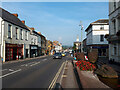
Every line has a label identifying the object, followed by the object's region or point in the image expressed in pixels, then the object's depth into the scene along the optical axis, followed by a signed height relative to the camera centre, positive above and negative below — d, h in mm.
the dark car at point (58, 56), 30839 -2296
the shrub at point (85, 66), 11877 -1919
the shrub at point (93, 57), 18859 -1554
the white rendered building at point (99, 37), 36500 +3318
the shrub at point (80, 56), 19808 -1485
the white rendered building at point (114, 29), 17906 +3059
